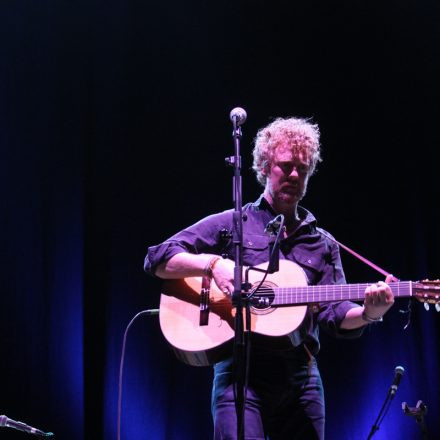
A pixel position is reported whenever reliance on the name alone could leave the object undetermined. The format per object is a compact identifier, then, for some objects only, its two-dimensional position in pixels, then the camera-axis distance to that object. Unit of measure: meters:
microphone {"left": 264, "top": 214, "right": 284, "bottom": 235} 2.79
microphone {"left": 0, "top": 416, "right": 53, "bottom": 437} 3.21
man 2.66
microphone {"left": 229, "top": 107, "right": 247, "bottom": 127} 2.76
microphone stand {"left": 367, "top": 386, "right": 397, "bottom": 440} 4.75
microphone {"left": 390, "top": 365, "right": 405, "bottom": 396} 4.77
